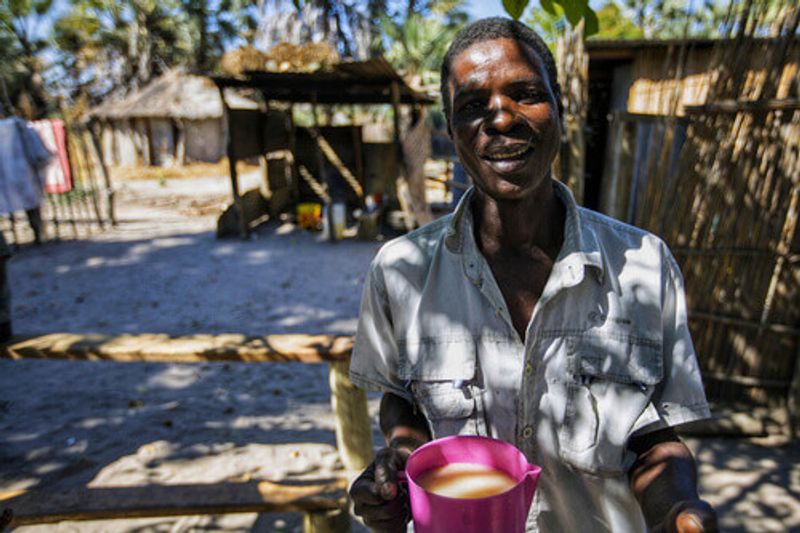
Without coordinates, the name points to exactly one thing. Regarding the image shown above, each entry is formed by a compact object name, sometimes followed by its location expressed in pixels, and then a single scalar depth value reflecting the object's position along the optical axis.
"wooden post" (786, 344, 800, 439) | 3.82
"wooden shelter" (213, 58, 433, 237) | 9.84
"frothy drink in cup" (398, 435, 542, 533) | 0.95
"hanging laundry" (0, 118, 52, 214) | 8.82
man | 1.37
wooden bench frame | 2.33
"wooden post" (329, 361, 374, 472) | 2.65
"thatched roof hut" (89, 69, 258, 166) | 23.03
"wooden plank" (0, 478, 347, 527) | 2.30
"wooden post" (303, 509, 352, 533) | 2.46
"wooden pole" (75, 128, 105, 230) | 10.71
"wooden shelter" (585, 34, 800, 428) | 3.40
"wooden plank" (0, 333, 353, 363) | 2.54
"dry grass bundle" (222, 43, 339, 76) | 9.81
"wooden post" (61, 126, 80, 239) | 9.97
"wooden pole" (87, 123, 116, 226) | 11.58
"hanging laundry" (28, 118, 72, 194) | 9.70
